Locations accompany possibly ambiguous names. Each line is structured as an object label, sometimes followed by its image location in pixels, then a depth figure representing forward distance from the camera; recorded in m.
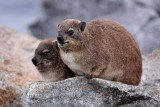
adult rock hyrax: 13.45
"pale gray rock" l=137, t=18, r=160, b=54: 24.33
